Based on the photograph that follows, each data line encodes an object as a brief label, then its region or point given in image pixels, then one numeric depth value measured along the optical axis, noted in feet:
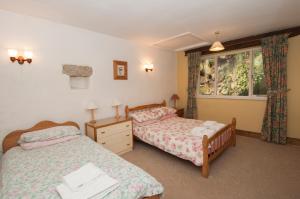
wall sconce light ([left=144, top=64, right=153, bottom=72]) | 13.81
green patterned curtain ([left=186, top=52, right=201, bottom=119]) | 15.49
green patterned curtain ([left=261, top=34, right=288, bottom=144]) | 10.96
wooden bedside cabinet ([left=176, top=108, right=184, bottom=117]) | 15.96
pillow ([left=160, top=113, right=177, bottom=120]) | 13.14
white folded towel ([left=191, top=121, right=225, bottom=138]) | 8.70
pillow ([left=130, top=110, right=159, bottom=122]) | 11.59
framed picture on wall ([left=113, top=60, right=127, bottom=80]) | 11.59
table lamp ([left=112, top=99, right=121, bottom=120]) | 11.28
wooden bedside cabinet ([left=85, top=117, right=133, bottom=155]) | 9.30
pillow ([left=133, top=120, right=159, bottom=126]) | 11.63
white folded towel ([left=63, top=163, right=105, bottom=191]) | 4.17
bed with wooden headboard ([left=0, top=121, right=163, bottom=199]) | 4.21
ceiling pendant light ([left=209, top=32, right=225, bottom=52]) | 9.84
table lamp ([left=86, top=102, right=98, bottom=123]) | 9.75
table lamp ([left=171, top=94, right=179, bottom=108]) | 16.61
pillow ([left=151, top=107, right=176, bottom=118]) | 12.79
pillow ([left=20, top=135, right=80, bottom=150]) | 6.93
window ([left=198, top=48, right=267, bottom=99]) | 12.67
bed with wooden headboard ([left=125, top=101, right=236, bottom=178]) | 7.55
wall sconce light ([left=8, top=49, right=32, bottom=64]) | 7.32
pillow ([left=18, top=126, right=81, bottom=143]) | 7.16
